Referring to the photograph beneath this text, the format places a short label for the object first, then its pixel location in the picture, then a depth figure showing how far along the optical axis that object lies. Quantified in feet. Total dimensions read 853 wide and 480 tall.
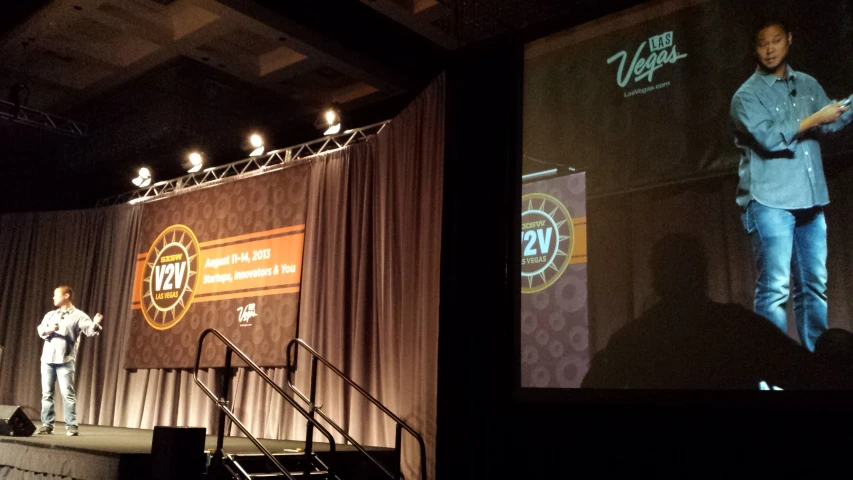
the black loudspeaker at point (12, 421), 20.30
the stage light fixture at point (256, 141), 26.84
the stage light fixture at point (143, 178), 30.86
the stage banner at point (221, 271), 25.20
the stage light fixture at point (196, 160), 28.53
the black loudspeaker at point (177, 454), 14.23
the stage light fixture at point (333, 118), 24.82
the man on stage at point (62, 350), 22.41
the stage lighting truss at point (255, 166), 25.68
